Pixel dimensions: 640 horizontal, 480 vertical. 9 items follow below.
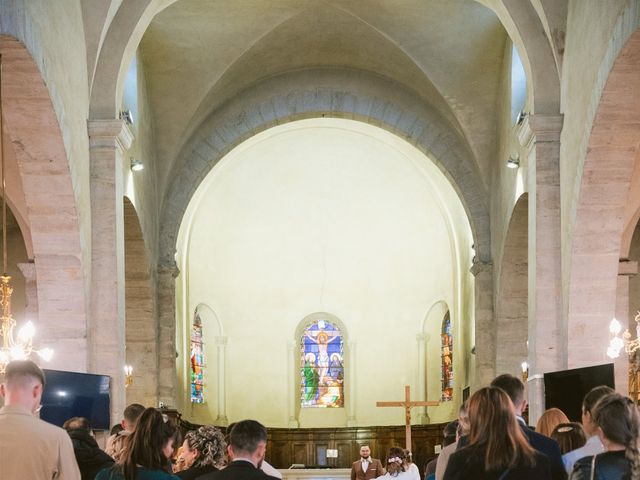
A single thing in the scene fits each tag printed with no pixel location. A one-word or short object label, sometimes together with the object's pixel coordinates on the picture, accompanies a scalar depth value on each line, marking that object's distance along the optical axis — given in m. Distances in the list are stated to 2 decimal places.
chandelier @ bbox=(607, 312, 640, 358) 12.05
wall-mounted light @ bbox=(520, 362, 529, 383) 16.94
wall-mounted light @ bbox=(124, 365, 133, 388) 17.02
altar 20.02
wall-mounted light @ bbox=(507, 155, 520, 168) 16.55
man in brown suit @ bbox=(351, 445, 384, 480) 14.09
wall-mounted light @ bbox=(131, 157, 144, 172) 16.52
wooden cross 20.48
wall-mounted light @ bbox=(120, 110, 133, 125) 14.95
